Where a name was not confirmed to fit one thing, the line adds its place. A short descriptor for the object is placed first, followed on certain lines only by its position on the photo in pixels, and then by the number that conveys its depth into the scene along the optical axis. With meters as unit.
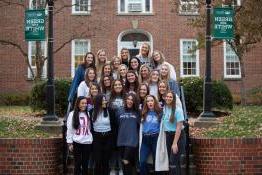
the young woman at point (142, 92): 9.88
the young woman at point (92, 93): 9.90
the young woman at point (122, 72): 10.37
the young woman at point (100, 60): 10.91
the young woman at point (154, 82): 10.16
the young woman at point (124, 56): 11.24
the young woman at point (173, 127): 9.48
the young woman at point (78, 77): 11.10
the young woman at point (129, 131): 9.68
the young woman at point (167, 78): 10.34
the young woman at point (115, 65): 10.82
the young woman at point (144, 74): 10.41
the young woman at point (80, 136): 9.72
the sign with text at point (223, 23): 12.65
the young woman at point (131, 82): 10.16
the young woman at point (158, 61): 10.93
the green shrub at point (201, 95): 15.80
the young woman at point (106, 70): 10.44
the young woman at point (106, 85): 10.23
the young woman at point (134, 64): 10.80
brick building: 27.34
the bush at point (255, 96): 25.32
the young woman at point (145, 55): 11.15
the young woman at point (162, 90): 9.85
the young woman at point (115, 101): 9.89
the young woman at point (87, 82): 10.55
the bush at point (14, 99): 25.76
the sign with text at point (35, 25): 12.38
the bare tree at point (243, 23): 19.16
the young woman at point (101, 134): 9.75
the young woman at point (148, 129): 9.62
